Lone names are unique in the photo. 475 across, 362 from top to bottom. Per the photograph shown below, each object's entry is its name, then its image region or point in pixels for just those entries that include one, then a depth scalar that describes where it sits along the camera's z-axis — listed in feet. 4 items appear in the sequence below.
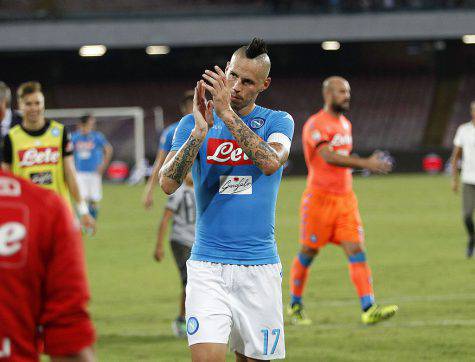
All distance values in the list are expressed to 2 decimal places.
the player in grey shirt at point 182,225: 57.26
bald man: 61.41
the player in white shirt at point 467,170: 95.71
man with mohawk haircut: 32.24
